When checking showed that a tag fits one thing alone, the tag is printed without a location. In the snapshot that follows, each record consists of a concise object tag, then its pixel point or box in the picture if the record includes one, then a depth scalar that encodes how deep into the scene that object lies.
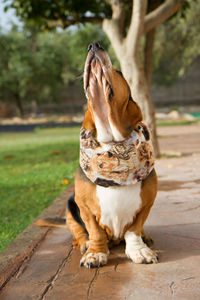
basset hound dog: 2.34
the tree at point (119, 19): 6.96
